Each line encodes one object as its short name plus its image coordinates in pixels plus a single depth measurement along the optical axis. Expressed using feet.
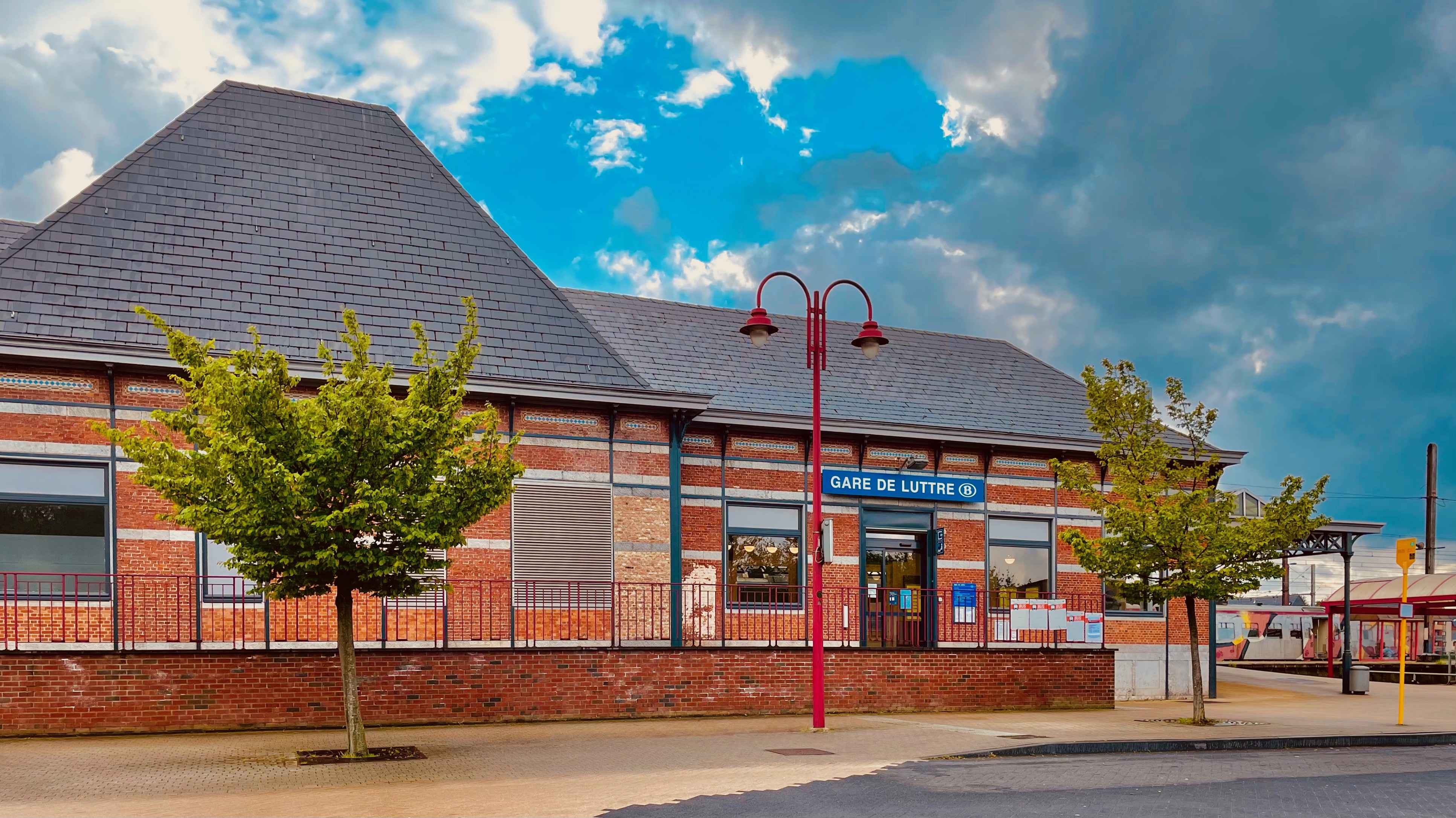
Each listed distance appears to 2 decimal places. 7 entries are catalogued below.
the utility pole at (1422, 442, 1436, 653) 172.24
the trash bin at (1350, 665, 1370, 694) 95.35
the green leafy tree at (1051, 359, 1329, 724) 61.62
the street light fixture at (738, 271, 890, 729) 52.54
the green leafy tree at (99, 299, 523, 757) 39.86
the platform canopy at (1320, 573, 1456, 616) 122.72
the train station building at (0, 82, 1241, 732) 54.90
